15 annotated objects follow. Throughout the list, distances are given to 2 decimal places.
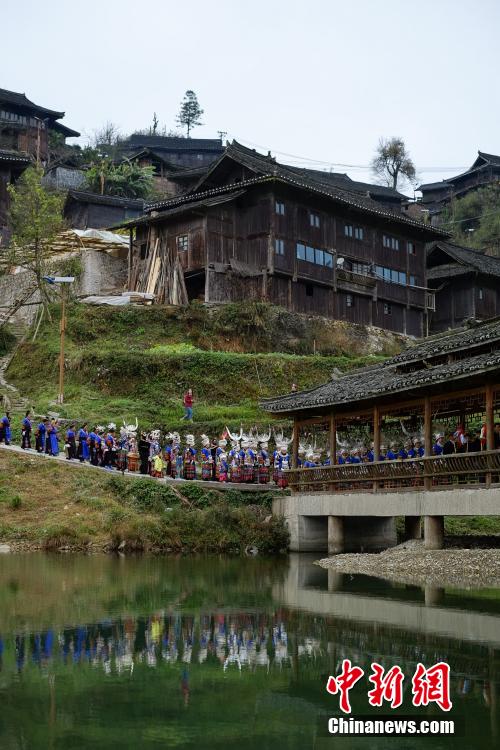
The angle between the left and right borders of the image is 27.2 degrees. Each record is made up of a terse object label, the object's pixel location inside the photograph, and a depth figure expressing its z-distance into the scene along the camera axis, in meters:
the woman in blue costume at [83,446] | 34.62
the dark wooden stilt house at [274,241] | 51.94
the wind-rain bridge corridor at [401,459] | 23.84
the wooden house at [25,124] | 80.69
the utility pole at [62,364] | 40.77
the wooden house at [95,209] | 68.88
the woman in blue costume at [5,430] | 35.91
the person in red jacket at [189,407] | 39.34
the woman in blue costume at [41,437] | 34.81
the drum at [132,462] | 34.59
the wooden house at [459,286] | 62.62
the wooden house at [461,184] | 87.69
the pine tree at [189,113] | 121.12
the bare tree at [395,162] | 92.38
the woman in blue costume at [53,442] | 34.81
